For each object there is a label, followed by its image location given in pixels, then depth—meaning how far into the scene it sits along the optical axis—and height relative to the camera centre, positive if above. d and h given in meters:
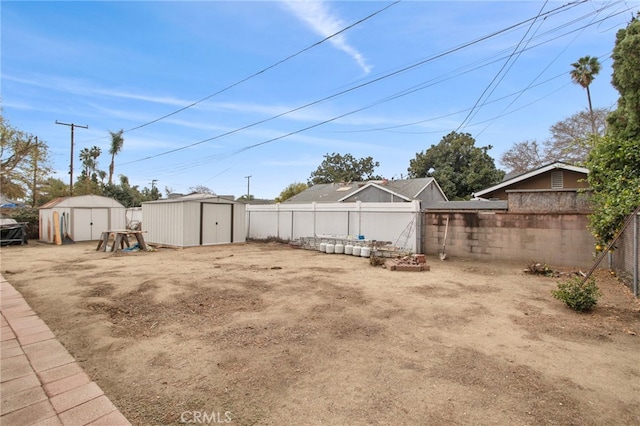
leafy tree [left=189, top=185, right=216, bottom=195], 48.16 +3.98
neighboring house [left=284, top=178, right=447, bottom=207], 20.34 +1.66
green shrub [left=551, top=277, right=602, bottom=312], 4.45 -1.17
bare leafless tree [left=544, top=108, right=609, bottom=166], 22.08 +6.77
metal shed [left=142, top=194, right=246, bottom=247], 12.81 -0.35
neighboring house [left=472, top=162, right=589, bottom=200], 12.96 +1.78
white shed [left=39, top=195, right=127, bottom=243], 14.72 -0.19
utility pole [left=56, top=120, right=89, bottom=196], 20.72 +3.09
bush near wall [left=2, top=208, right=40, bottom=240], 16.41 -0.40
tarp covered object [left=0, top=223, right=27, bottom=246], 13.51 -1.04
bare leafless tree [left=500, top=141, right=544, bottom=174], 27.12 +5.55
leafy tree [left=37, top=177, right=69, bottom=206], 25.43 +1.99
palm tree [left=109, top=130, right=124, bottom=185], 31.23 +6.89
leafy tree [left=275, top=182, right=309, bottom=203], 37.38 +2.92
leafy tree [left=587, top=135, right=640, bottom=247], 5.79 +0.75
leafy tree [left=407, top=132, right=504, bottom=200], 26.86 +4.62
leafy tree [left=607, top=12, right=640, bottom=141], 6.18 +2.98
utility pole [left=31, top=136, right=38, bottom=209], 19.02 +2.83
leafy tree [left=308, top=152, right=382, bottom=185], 39.44 +6.15
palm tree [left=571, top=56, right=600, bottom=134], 19.88 +9.64
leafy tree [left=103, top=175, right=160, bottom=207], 27.77 +1.77
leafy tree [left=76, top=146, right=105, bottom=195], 33.42 +5.55
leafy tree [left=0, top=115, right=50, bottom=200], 17.72 +3.32
